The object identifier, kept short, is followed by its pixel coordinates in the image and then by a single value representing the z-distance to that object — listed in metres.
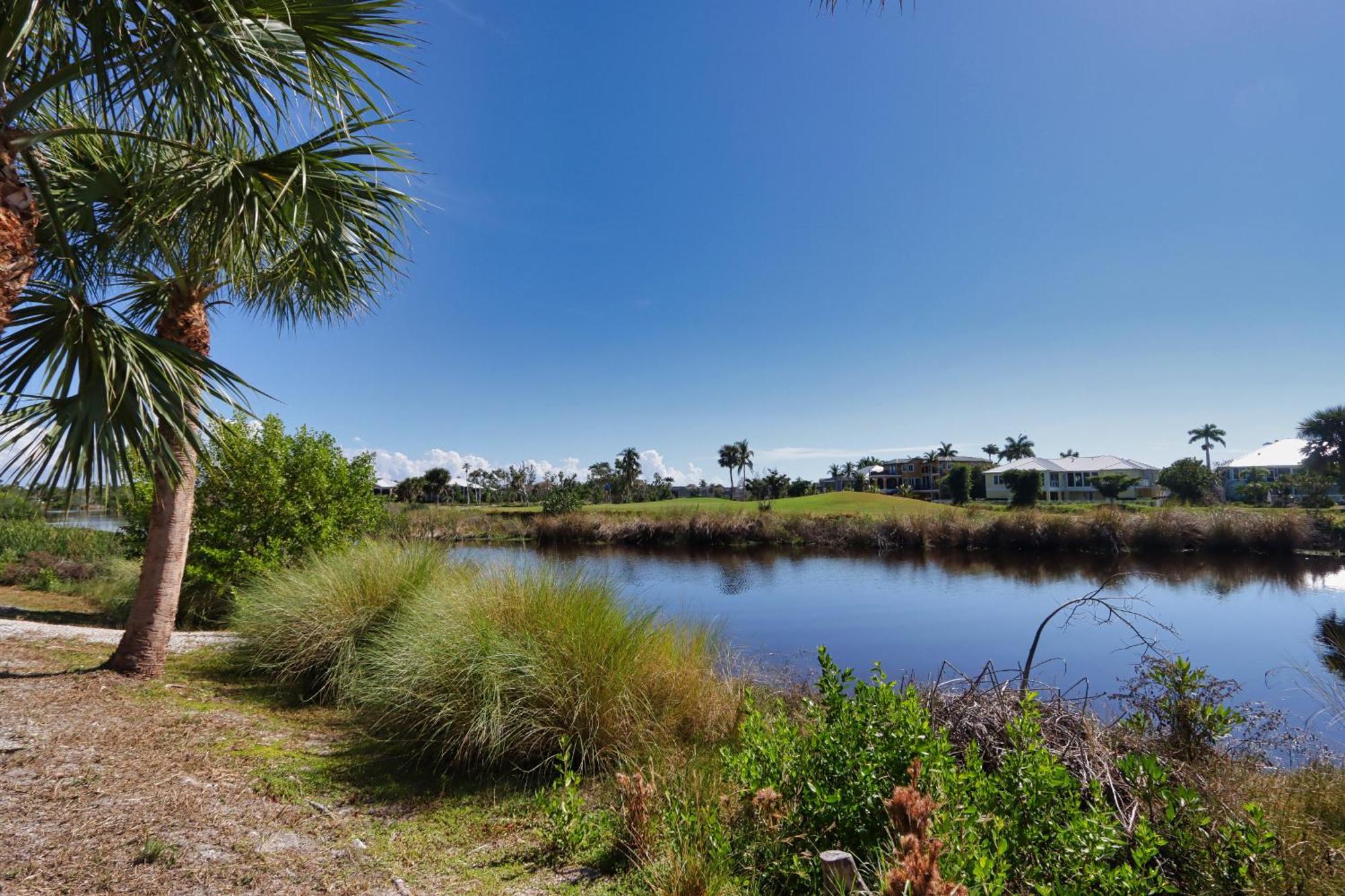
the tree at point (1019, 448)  102.56
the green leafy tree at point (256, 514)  9.47
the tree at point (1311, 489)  39.28
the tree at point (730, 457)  95.88
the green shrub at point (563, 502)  46.81
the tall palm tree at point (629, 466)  83.69
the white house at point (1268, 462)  70.54
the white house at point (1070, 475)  66.12
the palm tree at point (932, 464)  86.06
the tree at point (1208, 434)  92.50
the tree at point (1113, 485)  53.88
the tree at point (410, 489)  73.69
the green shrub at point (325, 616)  6.39
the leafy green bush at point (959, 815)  2.24
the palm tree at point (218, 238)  4.58
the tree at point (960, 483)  58.69
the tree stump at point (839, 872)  2.18
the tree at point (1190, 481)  47.56
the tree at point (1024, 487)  51.75
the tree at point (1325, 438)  46.66
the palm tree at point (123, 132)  3.37
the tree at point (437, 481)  75.88
